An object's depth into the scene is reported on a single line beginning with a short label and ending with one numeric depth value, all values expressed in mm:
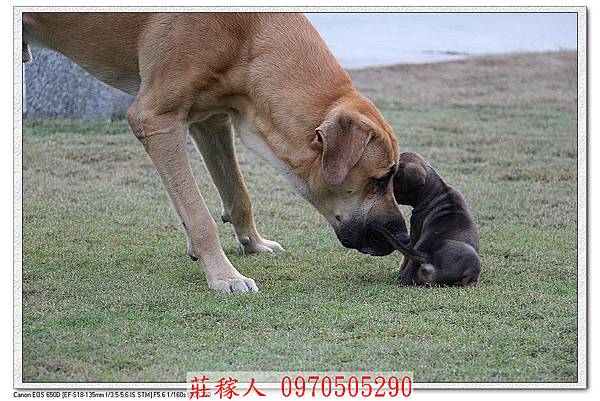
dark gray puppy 9875
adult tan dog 9586
